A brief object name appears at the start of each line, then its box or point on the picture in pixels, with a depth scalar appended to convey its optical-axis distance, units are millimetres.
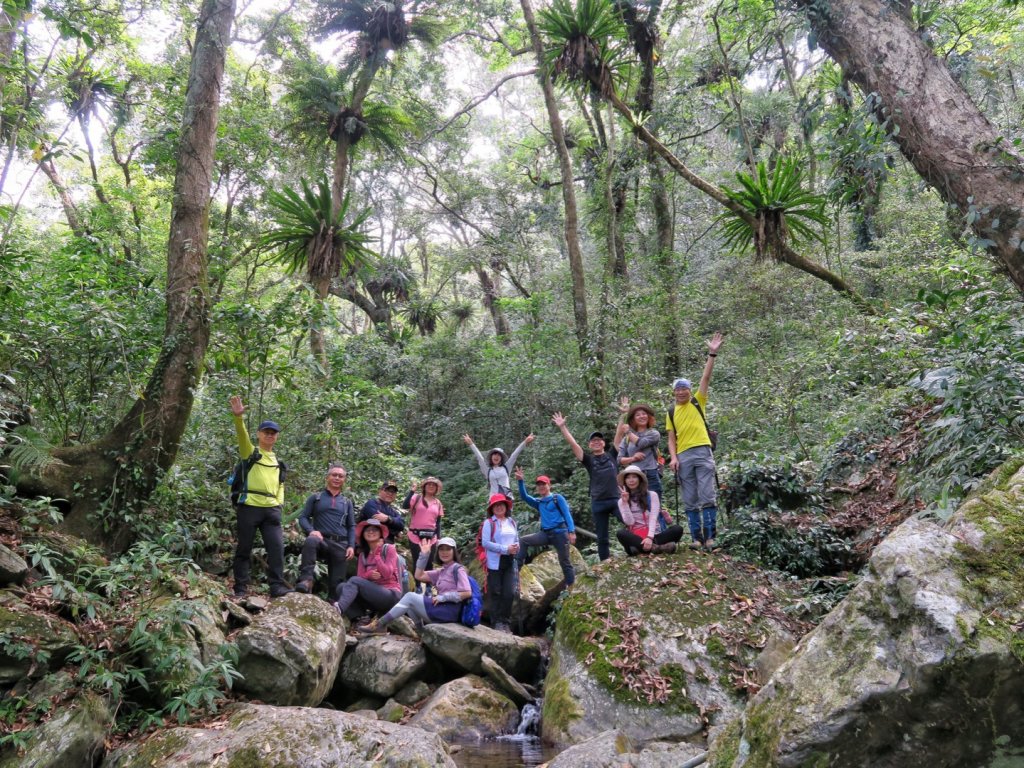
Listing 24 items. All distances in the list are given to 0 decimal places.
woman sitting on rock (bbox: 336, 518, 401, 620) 6547
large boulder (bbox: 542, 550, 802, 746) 4590
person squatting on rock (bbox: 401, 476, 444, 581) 7277
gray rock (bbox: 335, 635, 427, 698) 5598
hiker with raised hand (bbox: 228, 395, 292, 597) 5781
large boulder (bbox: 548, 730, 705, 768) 3783
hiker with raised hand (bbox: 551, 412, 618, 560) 6797
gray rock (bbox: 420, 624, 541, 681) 5844
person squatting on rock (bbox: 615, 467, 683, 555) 6098
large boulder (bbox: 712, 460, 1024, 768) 1873
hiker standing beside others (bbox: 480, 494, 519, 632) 6473
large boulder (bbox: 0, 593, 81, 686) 3754
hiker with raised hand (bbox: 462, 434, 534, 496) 7840
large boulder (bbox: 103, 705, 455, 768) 3580
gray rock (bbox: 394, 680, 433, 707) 5605
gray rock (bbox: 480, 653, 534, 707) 5617
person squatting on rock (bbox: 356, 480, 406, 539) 7211
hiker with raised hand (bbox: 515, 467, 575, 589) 6902
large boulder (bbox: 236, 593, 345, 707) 4723
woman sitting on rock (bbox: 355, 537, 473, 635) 6266
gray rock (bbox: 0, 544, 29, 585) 4273
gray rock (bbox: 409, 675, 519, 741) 5020
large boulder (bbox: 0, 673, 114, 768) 3418
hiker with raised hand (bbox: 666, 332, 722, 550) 5863
